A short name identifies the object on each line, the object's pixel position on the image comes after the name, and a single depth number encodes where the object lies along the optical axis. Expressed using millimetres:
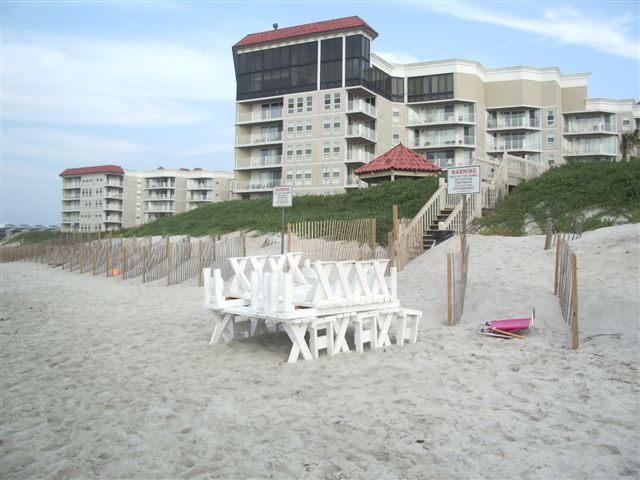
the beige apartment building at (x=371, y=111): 48719
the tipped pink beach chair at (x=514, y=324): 7824
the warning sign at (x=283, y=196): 13578
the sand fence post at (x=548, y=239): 12328
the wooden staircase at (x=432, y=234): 16062
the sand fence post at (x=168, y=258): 16781
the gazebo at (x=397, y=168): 27875
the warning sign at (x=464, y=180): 9961
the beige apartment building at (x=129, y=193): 91438
